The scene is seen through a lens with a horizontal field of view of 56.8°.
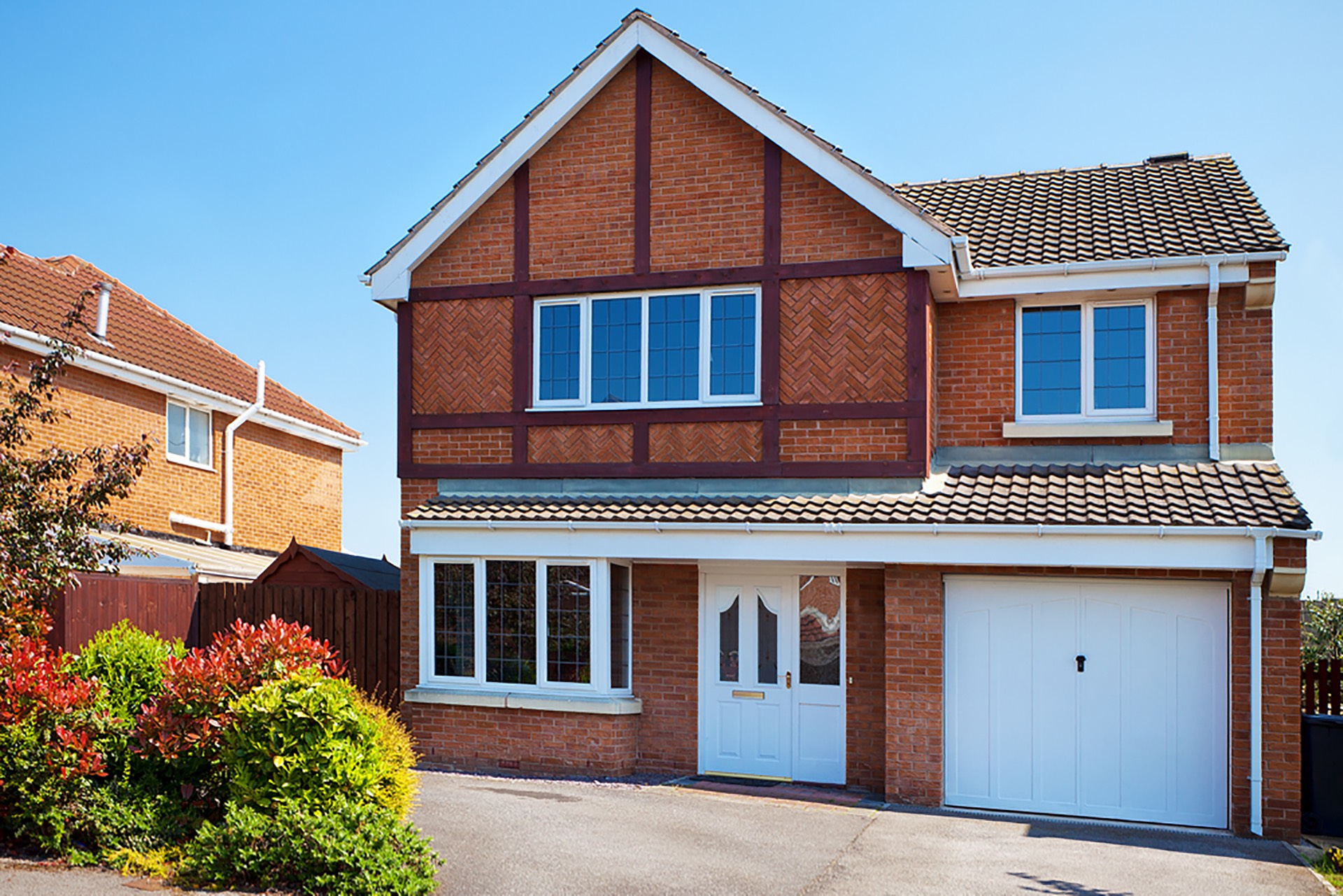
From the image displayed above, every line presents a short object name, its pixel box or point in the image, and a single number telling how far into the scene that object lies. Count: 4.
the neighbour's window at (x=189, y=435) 21.70
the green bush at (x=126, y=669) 10.01
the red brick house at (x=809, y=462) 12.10
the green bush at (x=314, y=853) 8.01
